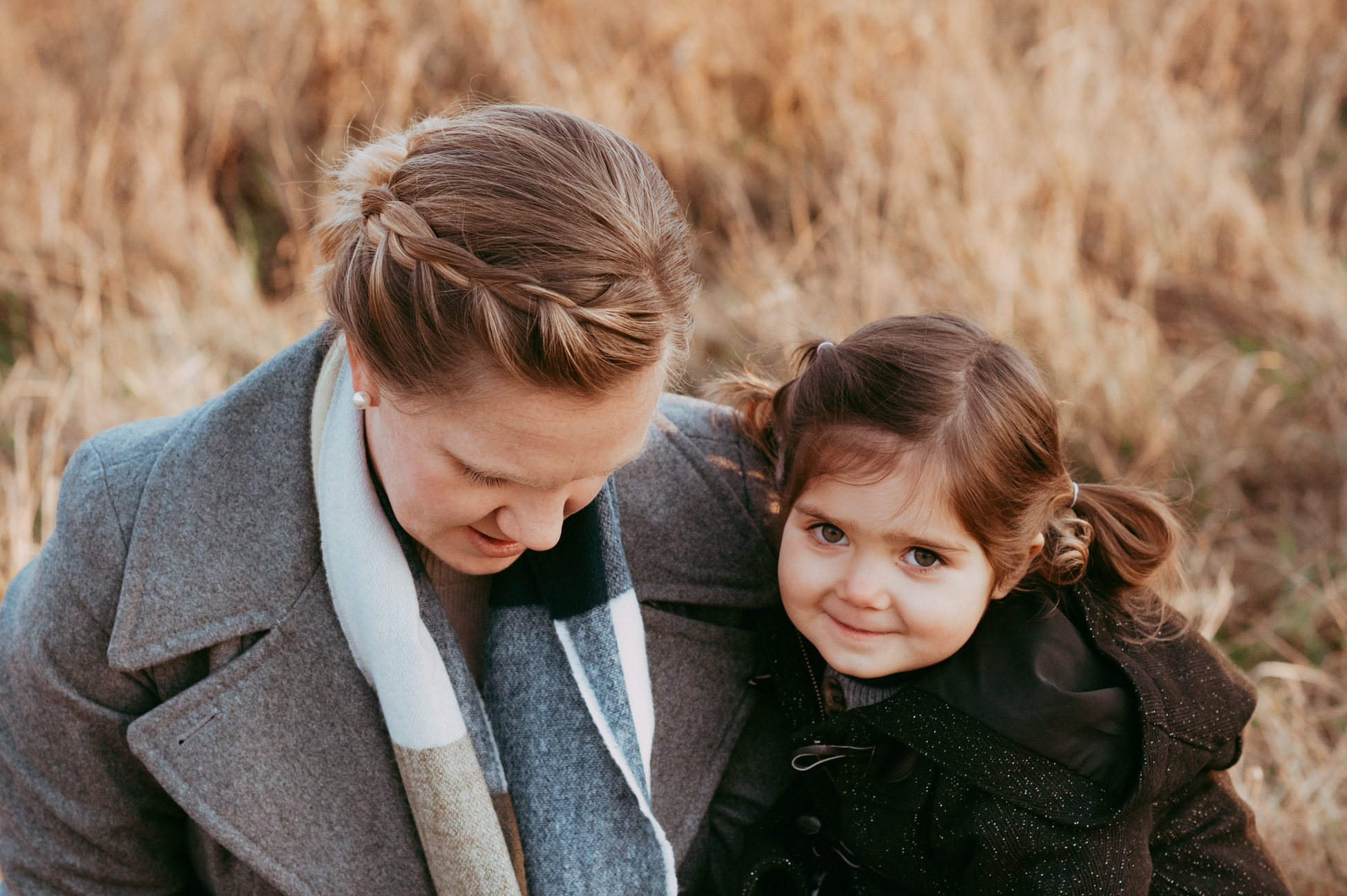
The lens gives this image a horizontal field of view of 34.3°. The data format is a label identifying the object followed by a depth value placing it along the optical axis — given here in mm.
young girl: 1044
